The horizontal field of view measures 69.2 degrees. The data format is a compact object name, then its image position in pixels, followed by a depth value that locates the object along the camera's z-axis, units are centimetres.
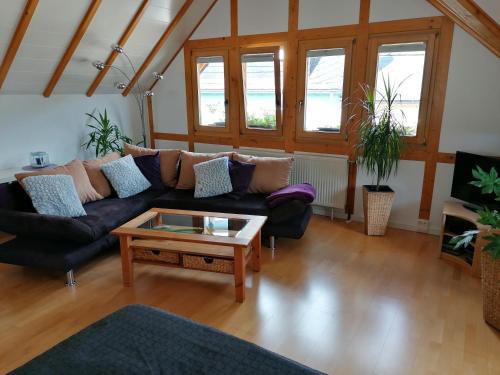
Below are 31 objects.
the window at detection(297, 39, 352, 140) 406
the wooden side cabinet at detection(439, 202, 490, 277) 297
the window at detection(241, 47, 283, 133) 448
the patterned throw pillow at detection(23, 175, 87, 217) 302
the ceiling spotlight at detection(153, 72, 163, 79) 498
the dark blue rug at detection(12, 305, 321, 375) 126
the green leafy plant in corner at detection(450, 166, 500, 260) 218
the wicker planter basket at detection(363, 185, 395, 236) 375
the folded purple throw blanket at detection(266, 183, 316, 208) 342
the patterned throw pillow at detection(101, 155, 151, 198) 380
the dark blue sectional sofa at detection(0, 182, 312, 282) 282
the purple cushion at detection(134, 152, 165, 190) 418
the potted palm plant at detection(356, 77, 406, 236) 363
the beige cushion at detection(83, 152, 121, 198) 376
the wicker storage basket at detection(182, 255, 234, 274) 271
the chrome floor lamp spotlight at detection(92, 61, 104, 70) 419
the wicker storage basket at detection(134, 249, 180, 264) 283
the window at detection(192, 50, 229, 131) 491
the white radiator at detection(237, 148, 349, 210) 417
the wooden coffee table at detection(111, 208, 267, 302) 265
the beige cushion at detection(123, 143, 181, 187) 428
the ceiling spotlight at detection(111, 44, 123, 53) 414
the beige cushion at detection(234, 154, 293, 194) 387
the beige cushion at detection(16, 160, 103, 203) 344
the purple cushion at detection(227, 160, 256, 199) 385
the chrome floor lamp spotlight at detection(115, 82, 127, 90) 477
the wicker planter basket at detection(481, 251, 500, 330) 228
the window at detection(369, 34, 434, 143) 364
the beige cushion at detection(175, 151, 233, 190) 412
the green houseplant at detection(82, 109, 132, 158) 488
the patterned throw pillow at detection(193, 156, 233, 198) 385
